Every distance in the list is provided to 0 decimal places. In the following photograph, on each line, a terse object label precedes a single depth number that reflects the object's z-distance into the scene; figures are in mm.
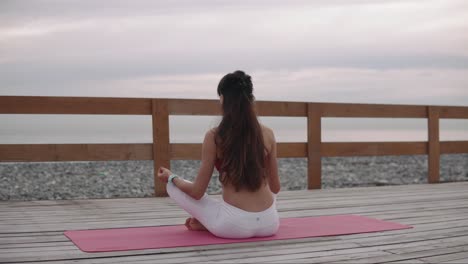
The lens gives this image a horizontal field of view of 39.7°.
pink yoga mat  3857
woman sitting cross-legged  3811
